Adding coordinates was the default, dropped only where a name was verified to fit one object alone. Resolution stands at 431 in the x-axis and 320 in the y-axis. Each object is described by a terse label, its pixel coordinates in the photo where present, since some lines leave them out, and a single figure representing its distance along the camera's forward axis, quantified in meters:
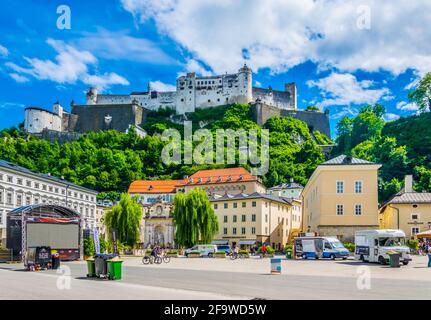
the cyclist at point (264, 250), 49.78
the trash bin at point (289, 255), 44.81
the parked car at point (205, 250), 52.81
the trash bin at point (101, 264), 21.38
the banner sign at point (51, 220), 39.00
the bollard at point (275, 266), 25.04
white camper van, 31.30
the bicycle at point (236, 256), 47.07
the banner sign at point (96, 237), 31.08
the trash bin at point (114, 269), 20.87
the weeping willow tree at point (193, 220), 60.50
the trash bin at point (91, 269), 22.03
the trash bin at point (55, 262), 28.97
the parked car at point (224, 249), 54.59
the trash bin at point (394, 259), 29.00
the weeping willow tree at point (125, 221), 60.06
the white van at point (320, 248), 39.91
